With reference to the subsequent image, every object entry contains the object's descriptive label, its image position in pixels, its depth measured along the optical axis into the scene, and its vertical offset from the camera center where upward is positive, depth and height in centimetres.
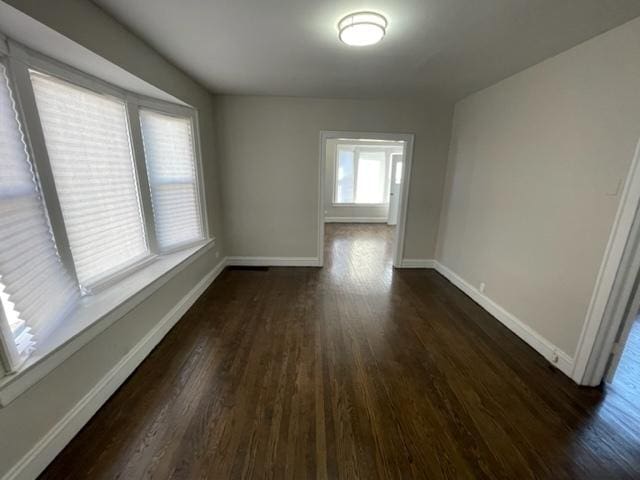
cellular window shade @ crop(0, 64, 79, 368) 127 -41
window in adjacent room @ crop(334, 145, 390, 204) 755 -5
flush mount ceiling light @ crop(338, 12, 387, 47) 163 +90
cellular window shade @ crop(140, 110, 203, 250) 254 -6
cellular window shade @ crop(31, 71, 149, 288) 162 -4
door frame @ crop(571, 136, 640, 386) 162 -72
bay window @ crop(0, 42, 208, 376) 133 -20
